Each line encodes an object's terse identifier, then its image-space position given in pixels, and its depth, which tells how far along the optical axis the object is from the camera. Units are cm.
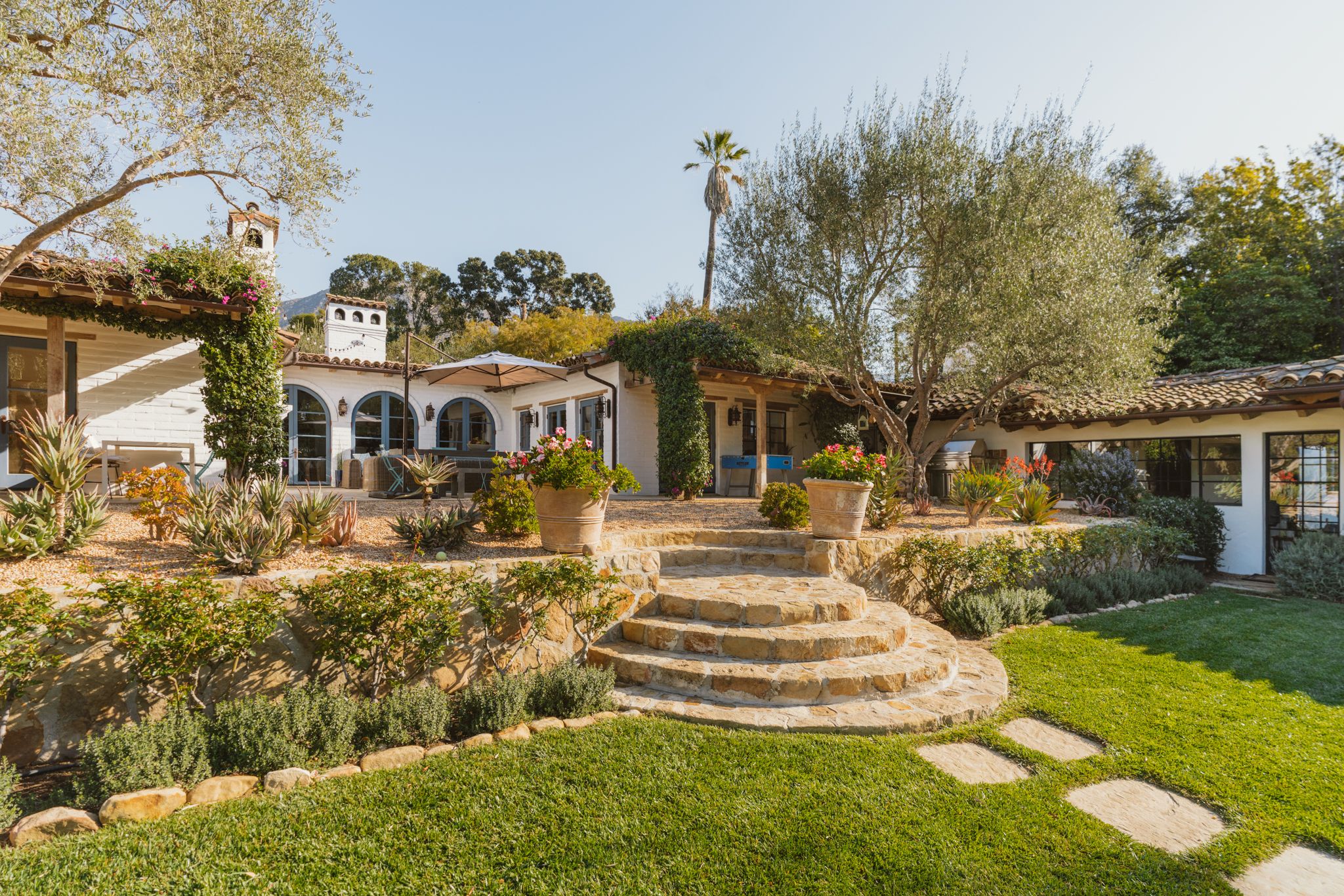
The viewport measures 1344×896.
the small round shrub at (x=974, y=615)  618
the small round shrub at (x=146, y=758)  285
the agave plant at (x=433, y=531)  514
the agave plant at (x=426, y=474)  595
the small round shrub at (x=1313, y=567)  795
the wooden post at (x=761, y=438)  1195
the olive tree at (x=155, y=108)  411
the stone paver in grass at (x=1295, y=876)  258
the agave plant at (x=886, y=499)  755
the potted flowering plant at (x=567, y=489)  501
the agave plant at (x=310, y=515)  477
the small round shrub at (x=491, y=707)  372
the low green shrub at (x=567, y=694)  396
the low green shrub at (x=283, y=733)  315
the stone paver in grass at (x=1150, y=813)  290
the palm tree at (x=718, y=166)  2105
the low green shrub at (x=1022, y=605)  656
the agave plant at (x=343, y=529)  493
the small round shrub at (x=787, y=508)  736
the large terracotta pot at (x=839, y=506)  644
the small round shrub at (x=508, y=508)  557
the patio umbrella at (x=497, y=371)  990
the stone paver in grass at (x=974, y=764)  338
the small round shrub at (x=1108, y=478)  1109
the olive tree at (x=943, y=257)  771
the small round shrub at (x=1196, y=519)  983
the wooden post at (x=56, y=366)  555
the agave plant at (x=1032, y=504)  846
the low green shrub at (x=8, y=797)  265
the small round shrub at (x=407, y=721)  349
